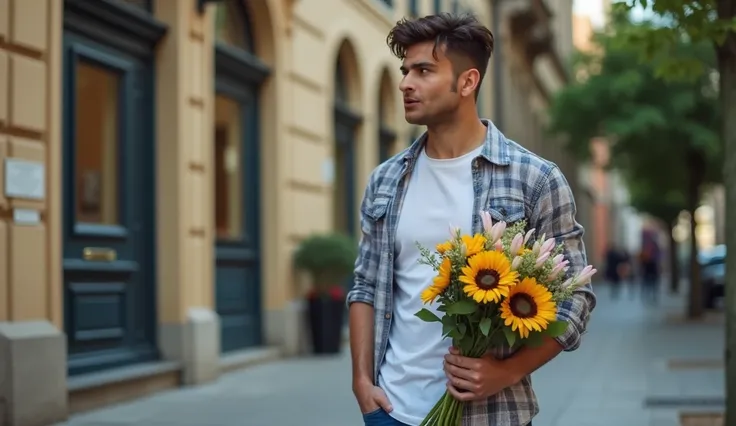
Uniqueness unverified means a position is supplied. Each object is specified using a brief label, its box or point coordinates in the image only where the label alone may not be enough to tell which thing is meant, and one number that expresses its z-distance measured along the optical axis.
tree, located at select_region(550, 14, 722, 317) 21.45
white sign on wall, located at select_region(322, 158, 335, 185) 14.84
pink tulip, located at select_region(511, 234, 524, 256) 2.63
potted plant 13.43
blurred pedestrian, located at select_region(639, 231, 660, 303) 32.28
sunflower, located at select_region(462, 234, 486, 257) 2.62
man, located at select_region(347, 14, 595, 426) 2.84
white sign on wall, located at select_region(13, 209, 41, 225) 7.71
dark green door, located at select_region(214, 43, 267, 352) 12.26
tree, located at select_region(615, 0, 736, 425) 7.35
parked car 26.83
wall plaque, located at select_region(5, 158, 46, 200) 7.65
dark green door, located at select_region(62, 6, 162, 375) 8.98
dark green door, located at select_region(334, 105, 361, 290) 16.53
